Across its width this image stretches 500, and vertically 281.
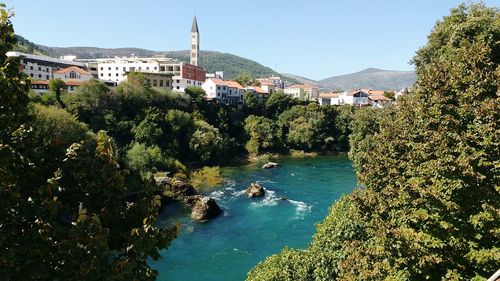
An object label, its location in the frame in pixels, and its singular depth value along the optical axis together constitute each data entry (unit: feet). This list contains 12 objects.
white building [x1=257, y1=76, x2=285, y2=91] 617.00
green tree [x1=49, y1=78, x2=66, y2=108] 209.87
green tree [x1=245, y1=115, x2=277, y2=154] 275.80
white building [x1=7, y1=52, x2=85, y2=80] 295.69
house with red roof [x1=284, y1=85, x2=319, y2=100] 498.11
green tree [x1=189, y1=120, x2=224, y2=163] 229.66
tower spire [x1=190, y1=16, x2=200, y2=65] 501.15
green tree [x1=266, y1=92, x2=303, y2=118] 322.75
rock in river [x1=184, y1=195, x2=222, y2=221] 136.67
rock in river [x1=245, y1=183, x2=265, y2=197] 167.30
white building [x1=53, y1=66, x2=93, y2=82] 287.07
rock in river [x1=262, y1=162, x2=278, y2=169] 236.04
